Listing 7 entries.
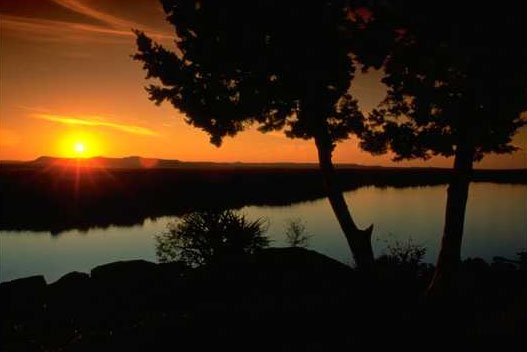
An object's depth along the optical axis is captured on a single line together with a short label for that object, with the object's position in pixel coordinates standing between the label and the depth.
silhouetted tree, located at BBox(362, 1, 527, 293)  6.14
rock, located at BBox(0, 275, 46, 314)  15.05
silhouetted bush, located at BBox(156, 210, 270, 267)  19.03
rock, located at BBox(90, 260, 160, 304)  15.20
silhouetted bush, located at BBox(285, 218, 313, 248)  24.48
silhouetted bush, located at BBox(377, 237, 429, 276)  15.65
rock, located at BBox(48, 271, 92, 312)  14.86
